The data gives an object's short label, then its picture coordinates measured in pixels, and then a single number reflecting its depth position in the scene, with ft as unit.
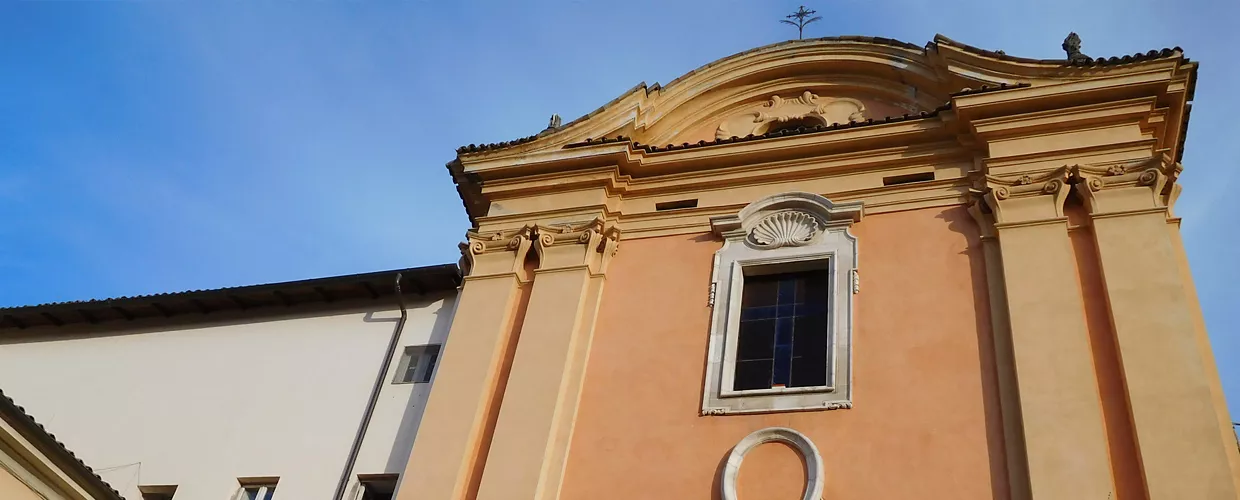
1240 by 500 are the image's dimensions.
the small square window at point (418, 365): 45.88
